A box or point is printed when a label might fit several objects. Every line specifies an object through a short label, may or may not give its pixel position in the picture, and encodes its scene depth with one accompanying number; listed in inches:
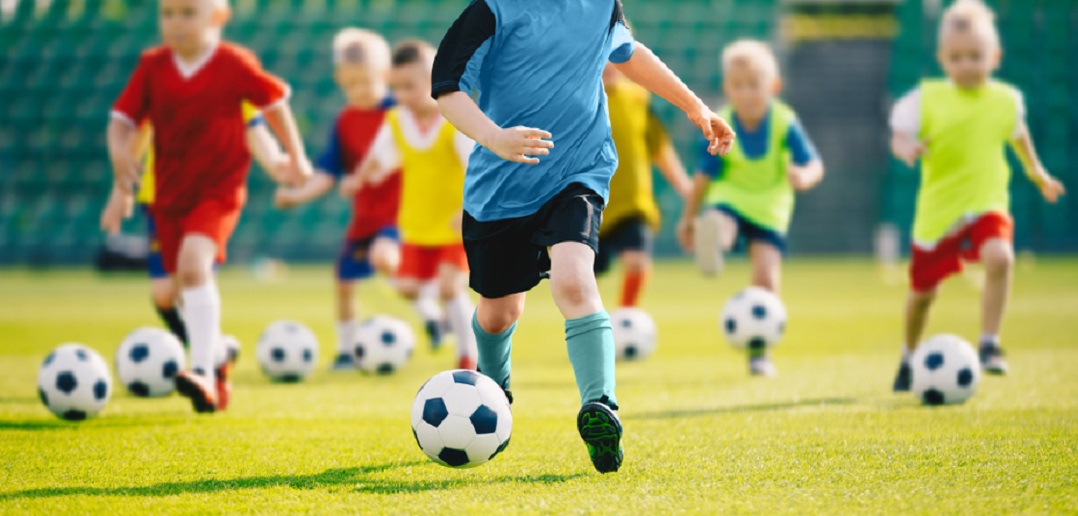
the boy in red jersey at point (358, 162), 603.5
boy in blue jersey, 273.9
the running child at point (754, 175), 539.8
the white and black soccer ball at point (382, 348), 541.6
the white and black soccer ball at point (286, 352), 519.8
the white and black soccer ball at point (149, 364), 429.1
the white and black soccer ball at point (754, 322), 523.8
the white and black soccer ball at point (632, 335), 569.0
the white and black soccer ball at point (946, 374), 393.4
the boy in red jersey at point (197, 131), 400.8
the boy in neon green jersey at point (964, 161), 466.0
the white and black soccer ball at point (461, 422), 267.0
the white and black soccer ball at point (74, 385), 378.3
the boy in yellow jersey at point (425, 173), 529.0
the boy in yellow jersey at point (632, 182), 617.9
